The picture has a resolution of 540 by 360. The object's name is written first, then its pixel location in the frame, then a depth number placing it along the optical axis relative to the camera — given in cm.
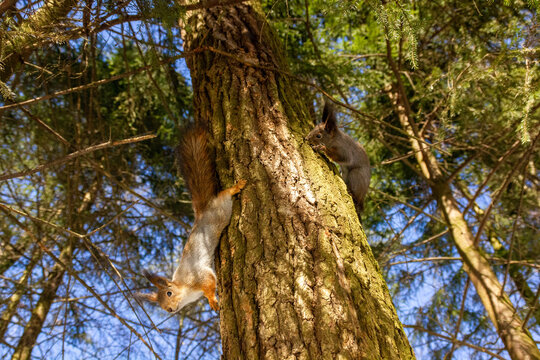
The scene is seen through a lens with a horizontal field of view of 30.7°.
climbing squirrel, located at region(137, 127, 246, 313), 178
